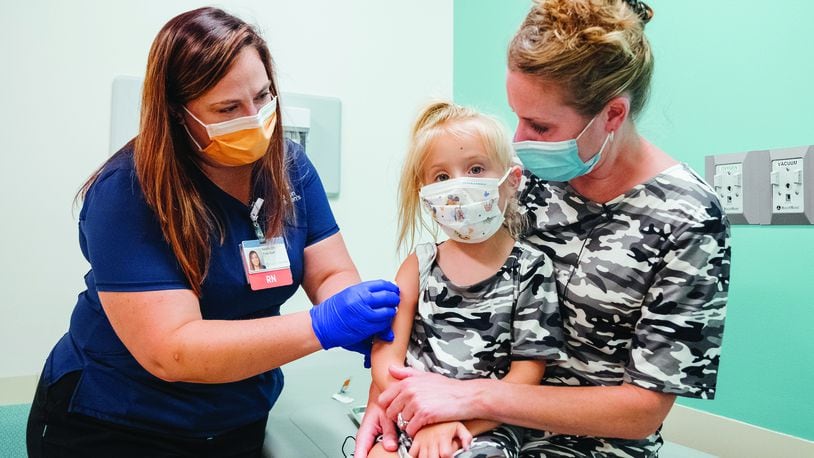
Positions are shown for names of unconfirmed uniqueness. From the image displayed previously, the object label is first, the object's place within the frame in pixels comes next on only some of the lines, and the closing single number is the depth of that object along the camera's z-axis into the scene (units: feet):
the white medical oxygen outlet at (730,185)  5.27
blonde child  3.71
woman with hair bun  3.26
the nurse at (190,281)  3.76
